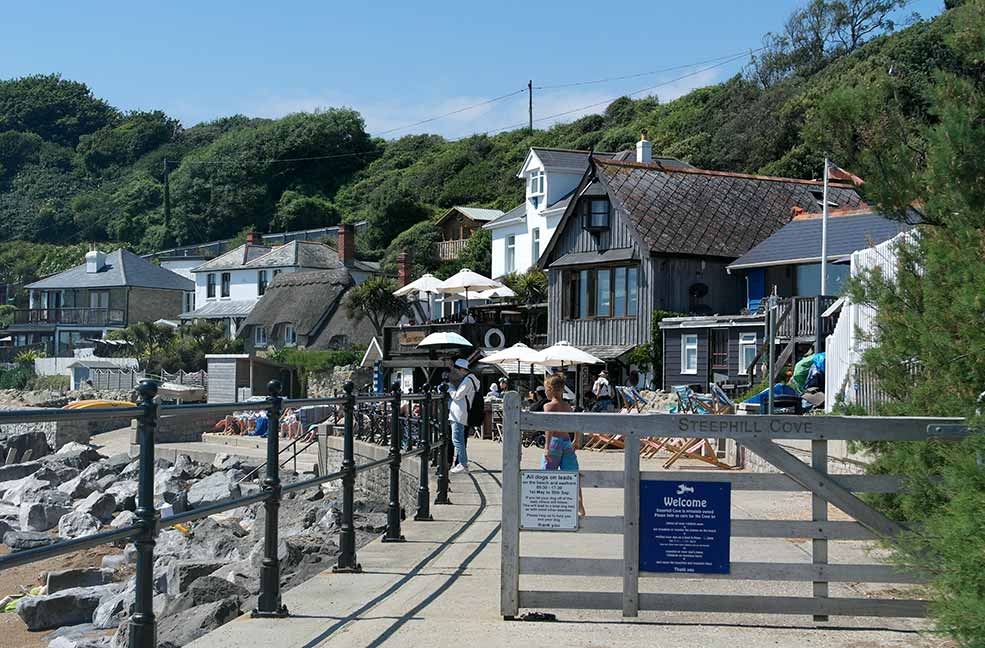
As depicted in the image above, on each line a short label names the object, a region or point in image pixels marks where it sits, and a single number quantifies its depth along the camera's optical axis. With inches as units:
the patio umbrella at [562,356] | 1127.6
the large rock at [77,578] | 601.0
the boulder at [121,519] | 939.3
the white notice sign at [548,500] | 305.1
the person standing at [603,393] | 1159.6
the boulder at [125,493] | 1037.8
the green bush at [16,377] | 2842.0
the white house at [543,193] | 1952.5
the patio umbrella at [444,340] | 1326.3
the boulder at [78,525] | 960.3
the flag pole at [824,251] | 1181.7
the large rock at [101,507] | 1016.7
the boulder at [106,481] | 1232.6
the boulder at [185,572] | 564.7
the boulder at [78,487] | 1232.0
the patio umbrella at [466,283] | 1460.4
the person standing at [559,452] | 414.3
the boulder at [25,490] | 1157.7
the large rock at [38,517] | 1020.5
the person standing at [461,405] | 667.4
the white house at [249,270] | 2787.9
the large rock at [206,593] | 443.3
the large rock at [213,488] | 1040.4
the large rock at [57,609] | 516.7
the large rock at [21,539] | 822.8
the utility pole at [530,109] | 4114.4
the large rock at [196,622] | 372.8
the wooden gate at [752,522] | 292.0
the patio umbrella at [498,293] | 1517.0
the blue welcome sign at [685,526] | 295.9
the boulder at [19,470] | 1335.8
